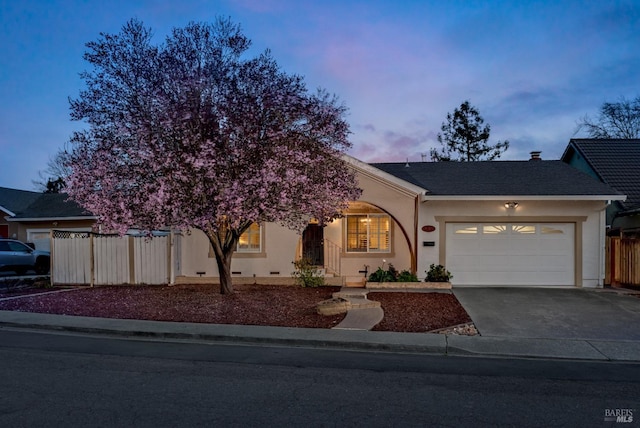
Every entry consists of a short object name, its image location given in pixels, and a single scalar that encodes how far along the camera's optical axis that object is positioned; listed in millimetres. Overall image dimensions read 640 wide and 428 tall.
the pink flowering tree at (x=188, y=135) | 10766
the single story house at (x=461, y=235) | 14852
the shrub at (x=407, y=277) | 14812
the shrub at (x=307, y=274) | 15258
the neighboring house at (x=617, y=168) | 15969
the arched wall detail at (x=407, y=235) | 15242
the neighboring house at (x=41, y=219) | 24000
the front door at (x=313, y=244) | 17469
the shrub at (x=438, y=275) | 14781
